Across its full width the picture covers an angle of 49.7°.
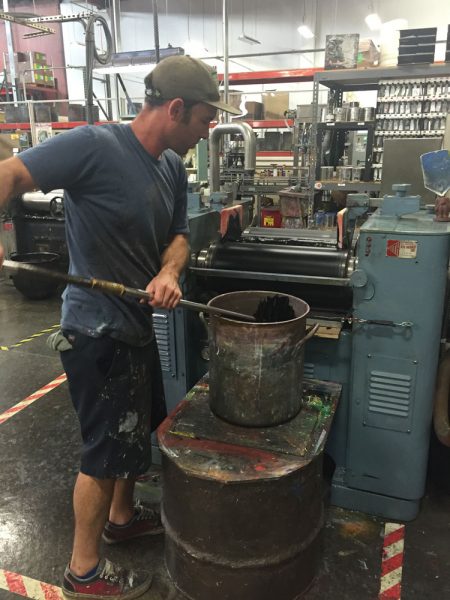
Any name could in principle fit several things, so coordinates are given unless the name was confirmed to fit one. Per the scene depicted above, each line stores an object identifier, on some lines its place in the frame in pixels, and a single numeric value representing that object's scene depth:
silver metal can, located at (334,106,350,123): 4.22
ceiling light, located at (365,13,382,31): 7.83
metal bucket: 1.28
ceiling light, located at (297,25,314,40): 8.75
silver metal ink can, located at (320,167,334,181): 4.35
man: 1.19
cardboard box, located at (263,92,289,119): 7.12
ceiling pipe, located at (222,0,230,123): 3.49
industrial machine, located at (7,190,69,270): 4.49
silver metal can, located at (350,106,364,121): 4.20
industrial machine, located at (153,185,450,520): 1.50
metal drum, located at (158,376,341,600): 1.22
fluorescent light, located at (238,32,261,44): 8.25
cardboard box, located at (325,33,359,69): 4.07
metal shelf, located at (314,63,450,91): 3.81
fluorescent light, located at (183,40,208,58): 8.25
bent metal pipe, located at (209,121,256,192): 2.04
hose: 2.44
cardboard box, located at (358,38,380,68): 4.04
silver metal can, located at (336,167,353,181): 4.27
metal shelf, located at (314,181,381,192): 4.05
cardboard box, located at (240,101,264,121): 6.94
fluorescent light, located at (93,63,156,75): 4.36
